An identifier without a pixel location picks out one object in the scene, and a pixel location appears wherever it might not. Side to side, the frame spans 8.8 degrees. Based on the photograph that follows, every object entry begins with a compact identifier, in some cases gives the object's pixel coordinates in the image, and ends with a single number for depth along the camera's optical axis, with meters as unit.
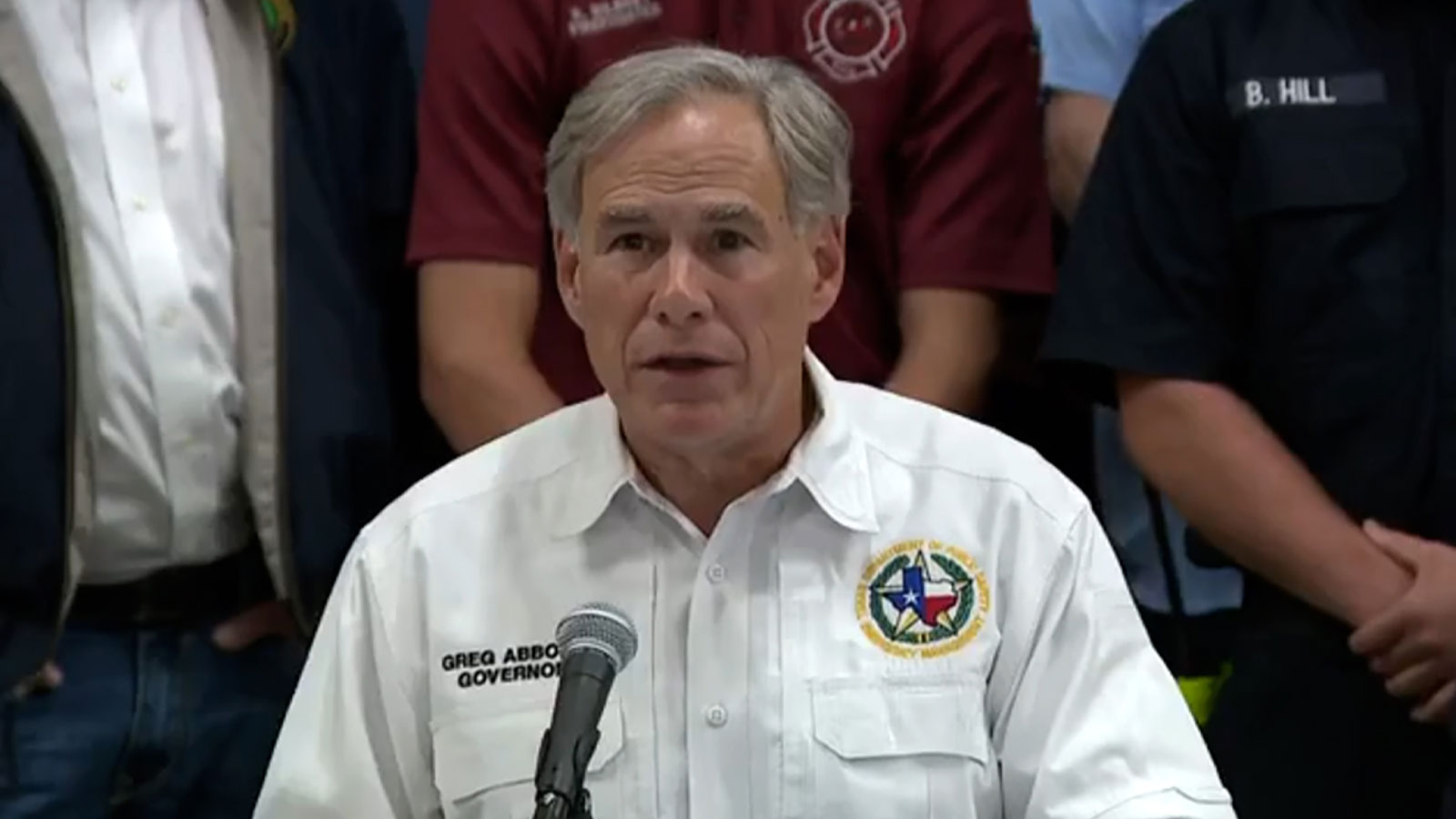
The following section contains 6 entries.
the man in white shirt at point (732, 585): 5.90
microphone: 5.53
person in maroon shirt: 6.30
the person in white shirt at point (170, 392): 6.19
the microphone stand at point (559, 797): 5.53
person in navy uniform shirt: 6.18
